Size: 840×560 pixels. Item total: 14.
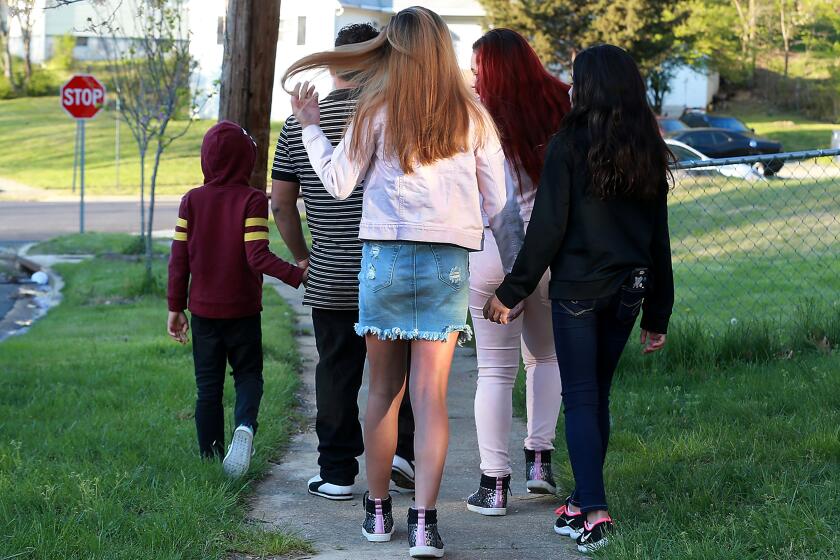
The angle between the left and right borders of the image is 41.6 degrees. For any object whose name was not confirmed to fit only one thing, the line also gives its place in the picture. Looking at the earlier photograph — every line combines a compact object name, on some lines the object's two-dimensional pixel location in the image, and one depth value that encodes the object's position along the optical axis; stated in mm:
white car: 26078
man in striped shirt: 4684
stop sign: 21250
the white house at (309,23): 45781
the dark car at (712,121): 38219
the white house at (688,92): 55781
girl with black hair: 4047
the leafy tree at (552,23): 38594
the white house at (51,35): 61219
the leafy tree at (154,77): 14289
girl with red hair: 4707
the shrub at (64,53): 59612
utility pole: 7316
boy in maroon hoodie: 4918
